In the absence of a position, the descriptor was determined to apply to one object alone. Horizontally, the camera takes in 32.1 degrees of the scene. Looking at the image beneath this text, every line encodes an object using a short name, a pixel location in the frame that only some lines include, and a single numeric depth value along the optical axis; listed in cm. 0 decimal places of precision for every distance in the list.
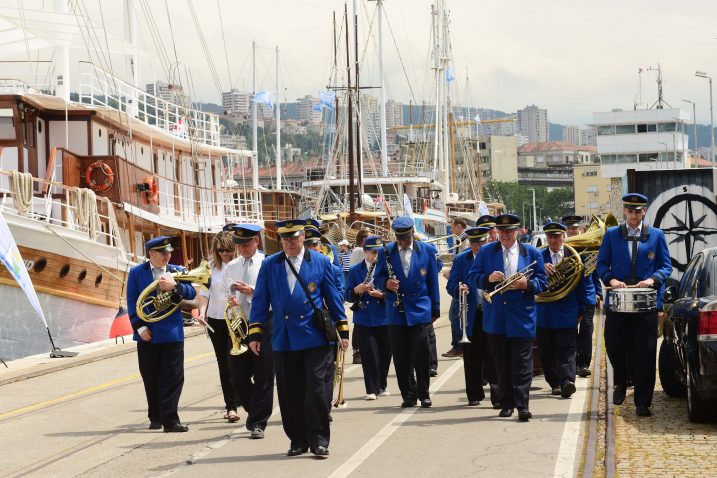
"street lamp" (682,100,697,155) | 9166
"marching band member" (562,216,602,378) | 1468
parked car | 1001
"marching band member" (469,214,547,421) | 1152
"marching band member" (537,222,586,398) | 1286
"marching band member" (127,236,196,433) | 1148
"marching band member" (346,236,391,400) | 1345
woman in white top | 1197
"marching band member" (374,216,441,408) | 1256
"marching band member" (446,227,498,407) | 1254
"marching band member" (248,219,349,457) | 988
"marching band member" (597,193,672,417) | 1130
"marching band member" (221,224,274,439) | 1097
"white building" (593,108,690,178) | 13012
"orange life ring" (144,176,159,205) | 3019
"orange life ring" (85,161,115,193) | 2803
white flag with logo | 1587
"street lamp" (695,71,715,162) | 7814
